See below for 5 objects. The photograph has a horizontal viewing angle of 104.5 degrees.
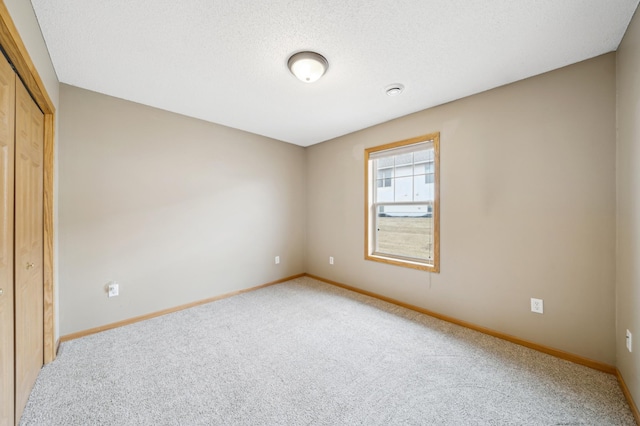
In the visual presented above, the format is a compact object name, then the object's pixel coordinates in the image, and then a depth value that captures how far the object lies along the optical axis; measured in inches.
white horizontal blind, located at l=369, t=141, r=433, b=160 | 112.6
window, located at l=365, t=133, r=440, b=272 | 111.8
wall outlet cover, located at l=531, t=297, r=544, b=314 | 83.0
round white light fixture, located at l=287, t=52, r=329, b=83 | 72.2
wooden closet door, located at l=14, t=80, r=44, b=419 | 56.2
